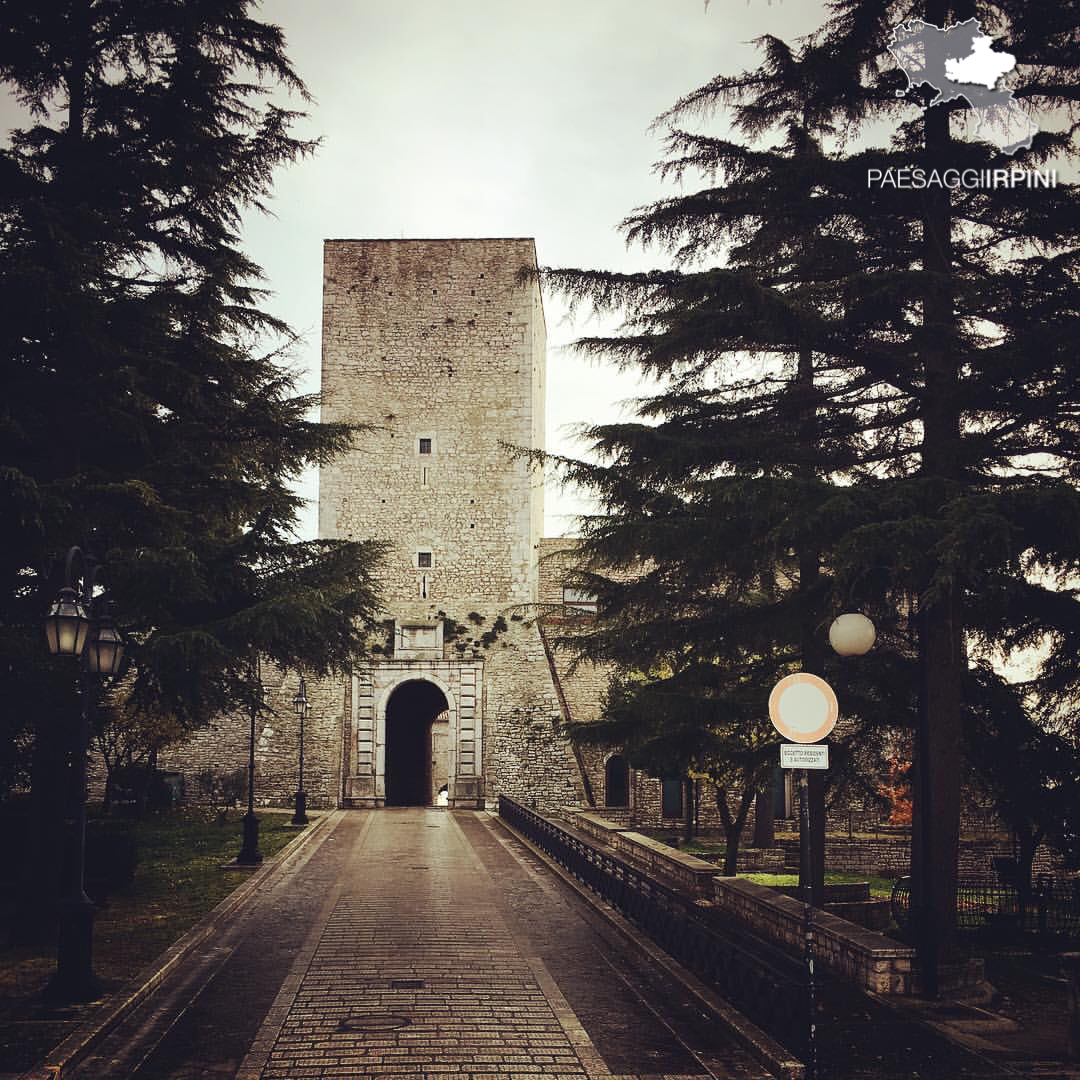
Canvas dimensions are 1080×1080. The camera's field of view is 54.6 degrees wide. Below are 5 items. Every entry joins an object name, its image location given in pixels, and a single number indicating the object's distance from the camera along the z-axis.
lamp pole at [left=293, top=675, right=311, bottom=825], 26.30
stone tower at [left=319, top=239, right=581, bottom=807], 33.72
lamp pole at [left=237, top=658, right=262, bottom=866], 18.47
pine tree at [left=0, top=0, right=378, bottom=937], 11.54
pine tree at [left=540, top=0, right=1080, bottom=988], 9.58
